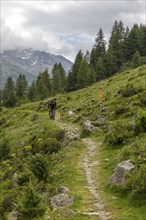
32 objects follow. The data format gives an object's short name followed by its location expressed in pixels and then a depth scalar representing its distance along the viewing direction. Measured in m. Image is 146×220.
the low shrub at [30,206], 14.31
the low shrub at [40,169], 18.80
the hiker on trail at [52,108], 39.75
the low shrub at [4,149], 29.55
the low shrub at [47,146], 25.39
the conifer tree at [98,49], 110.94
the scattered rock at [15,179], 19.58
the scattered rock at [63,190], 16.44
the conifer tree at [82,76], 94.36
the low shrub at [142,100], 31.08
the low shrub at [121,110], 31.67
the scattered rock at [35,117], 44.32
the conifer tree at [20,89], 111.94
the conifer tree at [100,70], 97.75
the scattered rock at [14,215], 14.61
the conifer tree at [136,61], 85.92
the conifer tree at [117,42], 103.69
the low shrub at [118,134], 23.45
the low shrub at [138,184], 14.60
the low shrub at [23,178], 18.80
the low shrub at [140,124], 23.33
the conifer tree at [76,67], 100.86
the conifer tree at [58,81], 109.60
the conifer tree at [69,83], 100.91
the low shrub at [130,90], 37.03
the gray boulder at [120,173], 16.44
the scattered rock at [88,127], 30.38
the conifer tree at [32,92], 112.18
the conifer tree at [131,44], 102.49
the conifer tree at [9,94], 109.07
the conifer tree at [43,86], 105.31
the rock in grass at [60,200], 15.01
